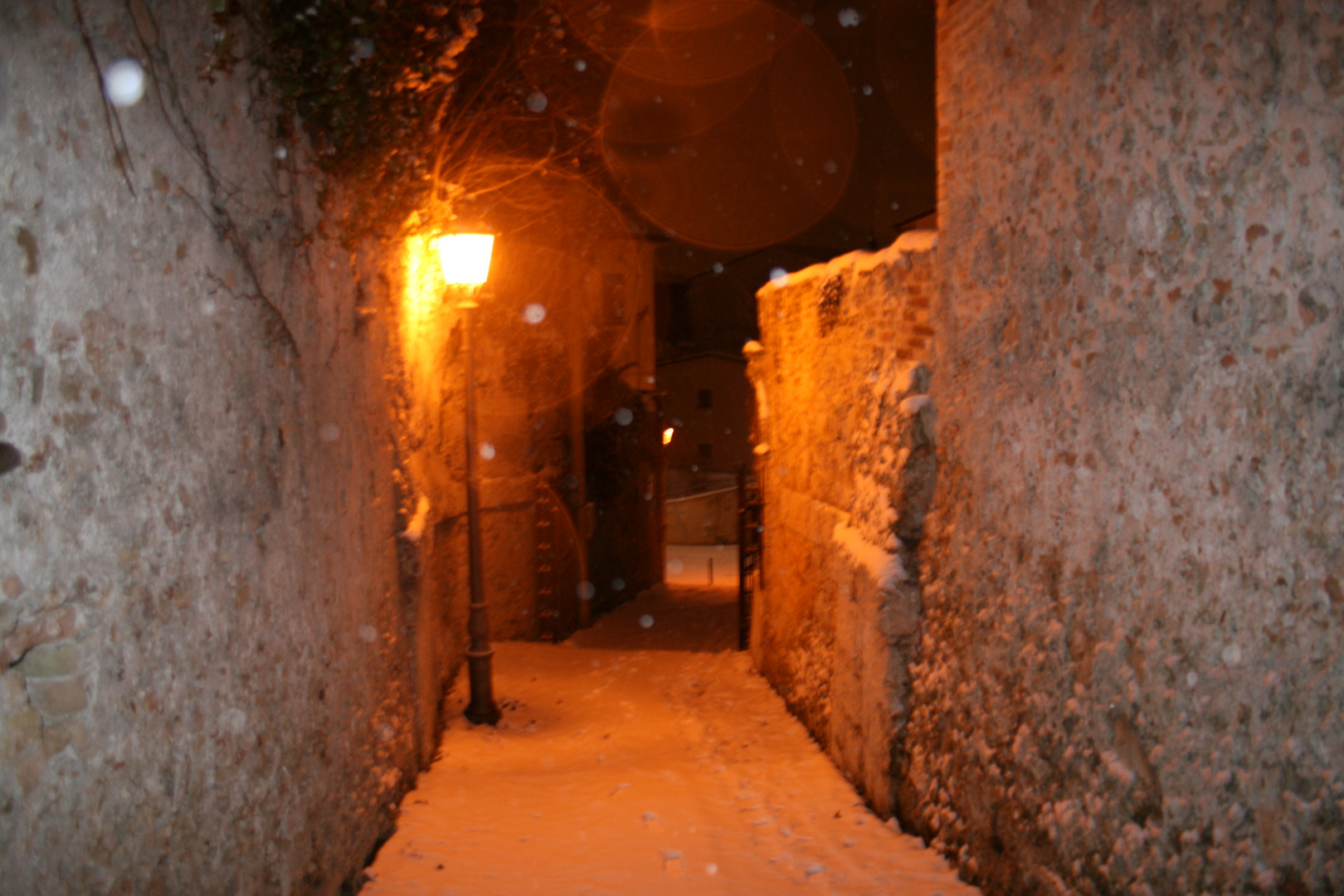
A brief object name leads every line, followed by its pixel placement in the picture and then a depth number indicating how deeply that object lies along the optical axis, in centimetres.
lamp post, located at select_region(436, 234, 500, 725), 609
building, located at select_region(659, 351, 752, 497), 3231
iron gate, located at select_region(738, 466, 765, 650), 950
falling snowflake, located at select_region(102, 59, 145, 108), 233
